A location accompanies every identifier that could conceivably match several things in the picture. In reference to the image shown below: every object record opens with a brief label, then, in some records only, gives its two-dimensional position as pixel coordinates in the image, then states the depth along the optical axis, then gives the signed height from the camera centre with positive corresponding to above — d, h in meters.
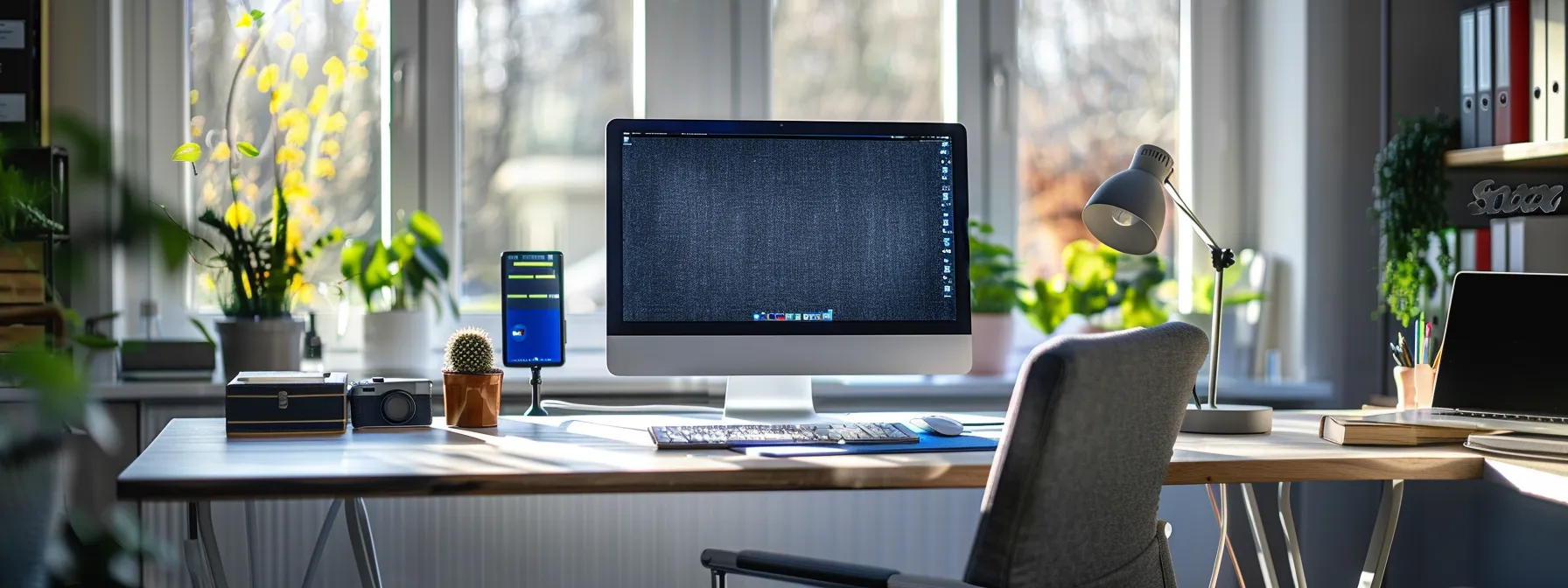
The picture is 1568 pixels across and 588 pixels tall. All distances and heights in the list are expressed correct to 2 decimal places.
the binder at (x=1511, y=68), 2.17 +0.40
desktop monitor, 1.81 +0.05
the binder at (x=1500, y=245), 2.21 +0.07
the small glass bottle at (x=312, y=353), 2.45 -0.14
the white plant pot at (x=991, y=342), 2.63 -0.13
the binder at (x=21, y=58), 2.37 +0.47
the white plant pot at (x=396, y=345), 2.45 -0.13
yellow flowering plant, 2.58 +0.36
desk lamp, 1.80 +0.10
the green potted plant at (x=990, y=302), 2.60 -0.04
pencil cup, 2.04 -0.18
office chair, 1.08 -0.17
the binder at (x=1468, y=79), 2.28 +0.40
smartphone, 1.95 -0.04
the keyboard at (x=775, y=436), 1.58 -0.21
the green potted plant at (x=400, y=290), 2.45 -0.01
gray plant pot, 2.29 -0.11
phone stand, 2.00 -0.21
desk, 1.35 -0.23
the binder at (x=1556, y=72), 2.10 +0.38
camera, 1.77 -0.18
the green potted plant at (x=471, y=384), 1.82 -0.15
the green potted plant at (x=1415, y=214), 2.38 +0.14
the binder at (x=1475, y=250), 2.30 +0.06
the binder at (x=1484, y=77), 2.23 +0.40
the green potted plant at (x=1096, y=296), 2.66 -0.03
